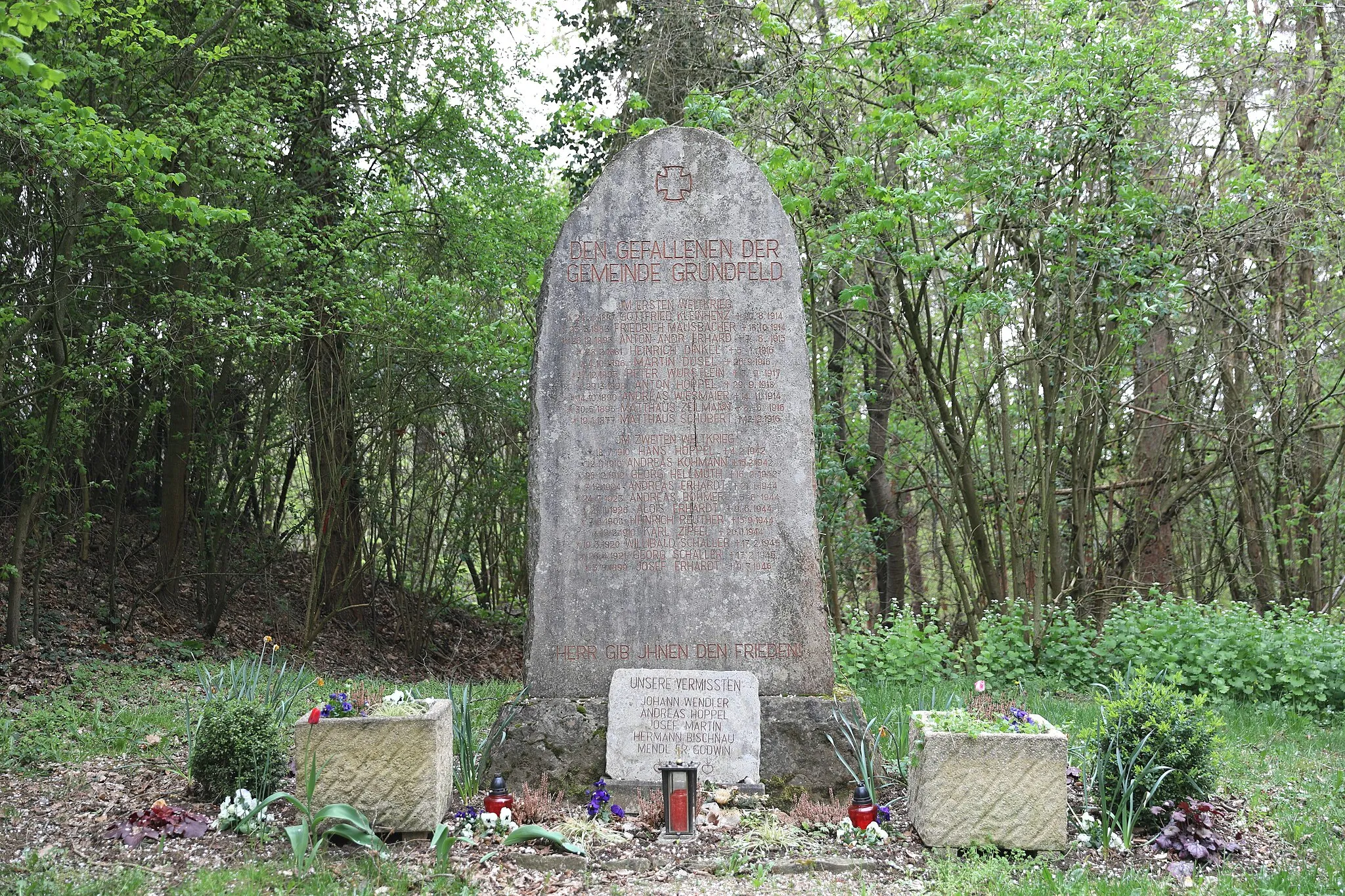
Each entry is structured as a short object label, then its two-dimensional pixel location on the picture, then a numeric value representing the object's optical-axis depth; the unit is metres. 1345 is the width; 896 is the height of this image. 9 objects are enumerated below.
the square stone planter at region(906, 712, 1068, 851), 4.42
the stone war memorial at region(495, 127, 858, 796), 5.24
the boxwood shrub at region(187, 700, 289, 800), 4.84
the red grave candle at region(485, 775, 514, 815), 4.72
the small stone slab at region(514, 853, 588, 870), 4.33
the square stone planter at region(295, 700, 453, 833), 4.58
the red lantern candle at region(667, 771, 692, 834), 4.65
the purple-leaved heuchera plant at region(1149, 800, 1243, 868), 4.34
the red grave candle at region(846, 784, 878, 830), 4.70
